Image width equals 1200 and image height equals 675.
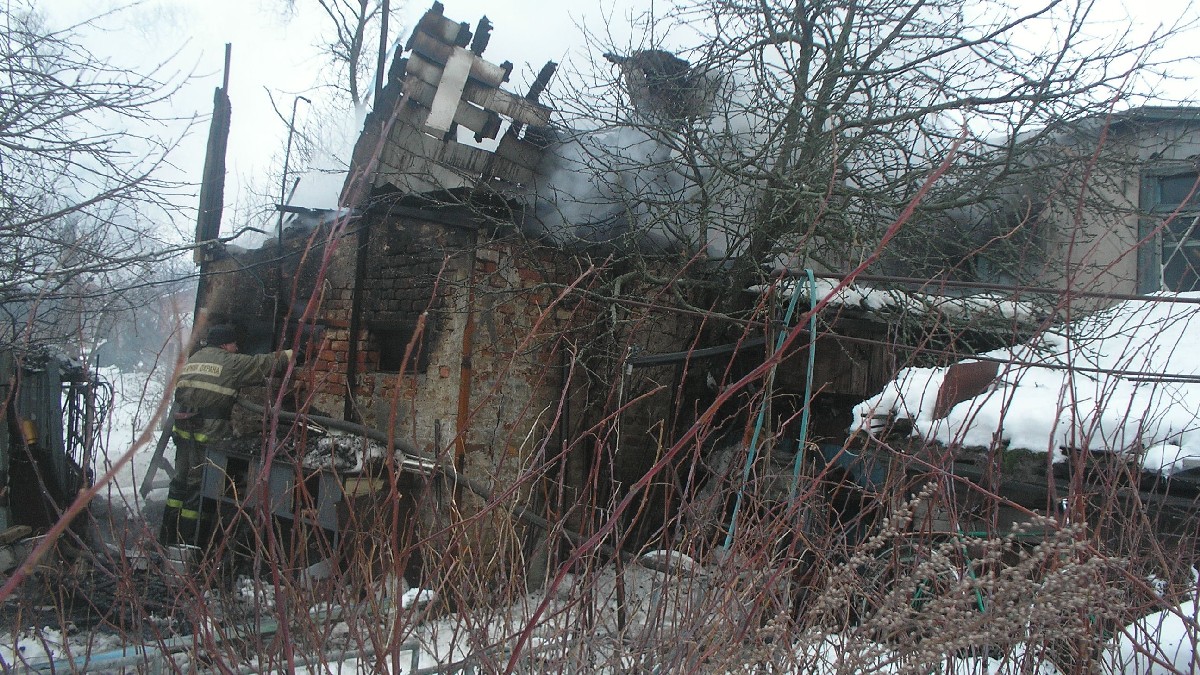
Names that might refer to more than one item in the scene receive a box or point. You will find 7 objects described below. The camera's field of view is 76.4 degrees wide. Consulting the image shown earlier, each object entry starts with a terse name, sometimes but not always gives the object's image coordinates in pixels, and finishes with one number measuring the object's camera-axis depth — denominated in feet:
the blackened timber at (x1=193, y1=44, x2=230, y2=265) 30.60
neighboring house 22.11
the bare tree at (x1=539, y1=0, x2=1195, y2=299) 21.15
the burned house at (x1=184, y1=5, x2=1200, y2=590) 21.44
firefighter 22.62
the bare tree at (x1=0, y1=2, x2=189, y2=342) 15.87
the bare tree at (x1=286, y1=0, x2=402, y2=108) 55.83
